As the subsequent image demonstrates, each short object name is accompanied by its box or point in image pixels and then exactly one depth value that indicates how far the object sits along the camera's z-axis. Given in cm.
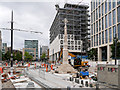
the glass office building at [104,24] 4378
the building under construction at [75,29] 7212
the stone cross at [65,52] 2378
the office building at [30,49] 10638
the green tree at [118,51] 3504
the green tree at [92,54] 5312
